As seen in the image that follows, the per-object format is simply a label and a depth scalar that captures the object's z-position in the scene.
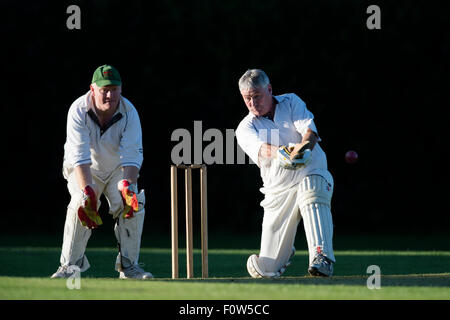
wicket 10.26
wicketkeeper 10.24
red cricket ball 15.08
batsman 10.50
